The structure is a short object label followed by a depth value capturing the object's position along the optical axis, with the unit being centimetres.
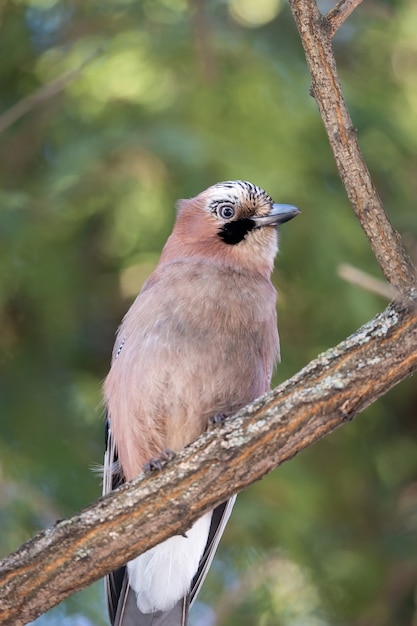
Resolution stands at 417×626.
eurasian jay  856
